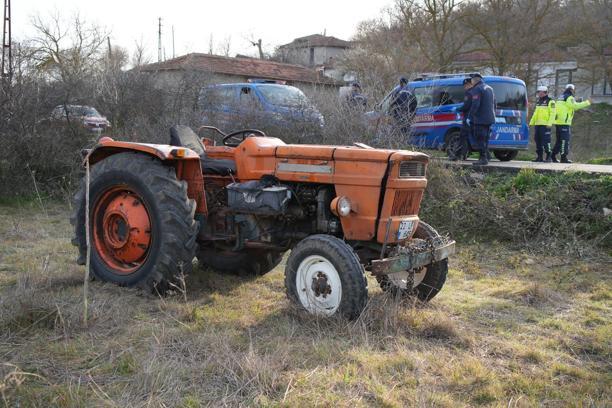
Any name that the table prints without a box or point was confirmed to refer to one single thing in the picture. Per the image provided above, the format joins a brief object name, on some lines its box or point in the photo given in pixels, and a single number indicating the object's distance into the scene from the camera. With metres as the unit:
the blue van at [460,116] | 12.86
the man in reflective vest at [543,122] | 13.32
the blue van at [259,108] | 10.79
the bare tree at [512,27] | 25.09
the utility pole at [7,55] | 10.13
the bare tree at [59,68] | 11.40
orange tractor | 4.77
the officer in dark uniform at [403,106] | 10.24
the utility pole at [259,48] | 48.54
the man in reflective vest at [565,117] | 13.15
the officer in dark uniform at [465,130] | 11.03
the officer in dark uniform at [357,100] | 10.61
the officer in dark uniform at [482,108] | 10.79
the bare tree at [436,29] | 25.45
